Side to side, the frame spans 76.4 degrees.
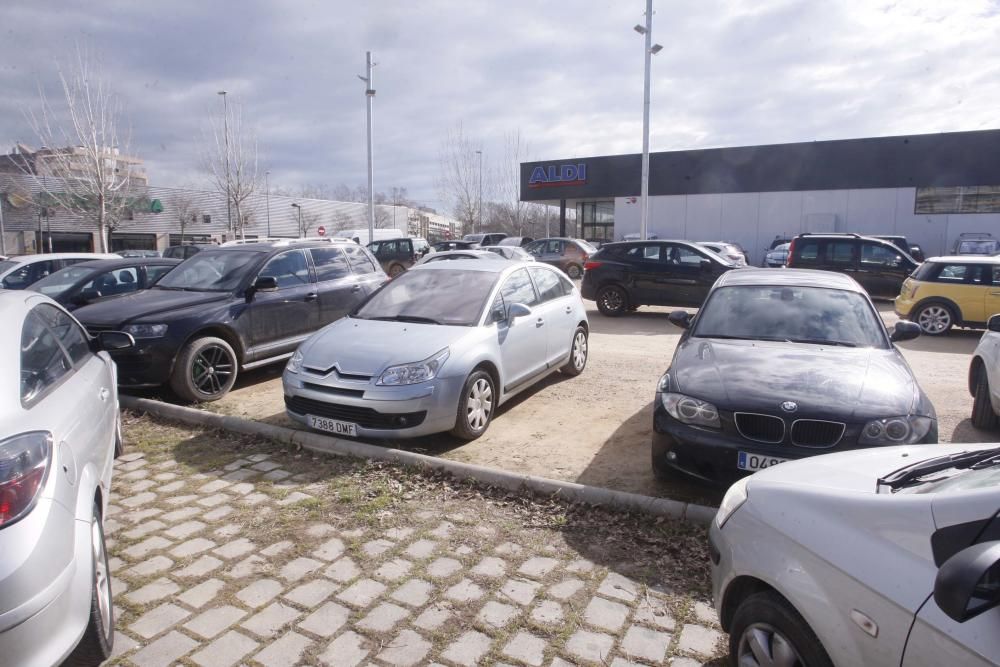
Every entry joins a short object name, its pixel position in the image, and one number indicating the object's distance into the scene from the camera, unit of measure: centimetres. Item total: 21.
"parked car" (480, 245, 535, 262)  1975
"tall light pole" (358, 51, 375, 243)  2558
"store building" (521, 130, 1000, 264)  2952
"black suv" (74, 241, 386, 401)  650
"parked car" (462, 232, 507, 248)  2970
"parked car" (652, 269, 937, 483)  385
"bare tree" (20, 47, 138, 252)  2409
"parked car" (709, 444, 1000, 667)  146
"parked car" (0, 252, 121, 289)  1024
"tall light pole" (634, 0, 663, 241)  2033
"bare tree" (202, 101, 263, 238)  3362
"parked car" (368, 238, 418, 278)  2555
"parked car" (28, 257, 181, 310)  887
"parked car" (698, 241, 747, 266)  2014
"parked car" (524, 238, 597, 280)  2248
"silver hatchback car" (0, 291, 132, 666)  208
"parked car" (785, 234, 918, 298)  1495
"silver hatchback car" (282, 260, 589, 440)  504
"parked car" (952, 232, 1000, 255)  2354
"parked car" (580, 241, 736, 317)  1292
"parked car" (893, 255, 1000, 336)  1115
